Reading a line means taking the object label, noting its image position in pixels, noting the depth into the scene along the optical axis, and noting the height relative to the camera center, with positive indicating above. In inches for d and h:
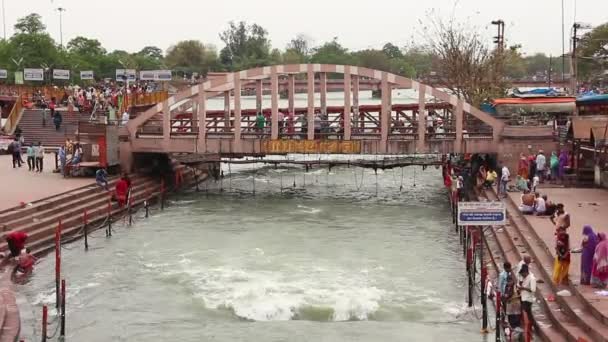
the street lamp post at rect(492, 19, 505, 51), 2207.8 +250.7
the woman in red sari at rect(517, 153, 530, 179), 1268.5 -47.1
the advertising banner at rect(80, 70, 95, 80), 2490.2 +181.7
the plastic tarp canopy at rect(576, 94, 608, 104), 1311.5 +52.8
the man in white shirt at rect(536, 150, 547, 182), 1236.5 -44.8
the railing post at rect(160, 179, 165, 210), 1332.3 -91.4
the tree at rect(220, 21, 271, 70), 5925.2 +623.4
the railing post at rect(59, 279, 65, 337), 668.2 -133.0
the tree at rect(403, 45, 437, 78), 2550.7 +314.2
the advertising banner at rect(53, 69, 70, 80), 2472.9 +181.6
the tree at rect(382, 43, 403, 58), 5900.6 +573.0
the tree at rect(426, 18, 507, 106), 2098.9 +163.9
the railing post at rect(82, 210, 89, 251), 1009.5 -110.4
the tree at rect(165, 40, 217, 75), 5836.6 +531.7
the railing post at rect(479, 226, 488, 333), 667.4 -131.0
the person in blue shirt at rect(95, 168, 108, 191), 1255.5 -58.5
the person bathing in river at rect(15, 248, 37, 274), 852.2 -120.9
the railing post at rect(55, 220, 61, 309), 746.7 -118.9
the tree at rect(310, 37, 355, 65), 5383.9 +540.8
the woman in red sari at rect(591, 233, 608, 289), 623.2 -93.2
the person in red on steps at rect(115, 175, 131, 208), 1227.2 -75.4
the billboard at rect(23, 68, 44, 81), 2338.8 +171.6
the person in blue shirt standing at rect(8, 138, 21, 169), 1413.6 -23.9
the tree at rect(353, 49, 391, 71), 4955.7 +440.7
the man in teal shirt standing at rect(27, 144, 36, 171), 1393.9 -30.7
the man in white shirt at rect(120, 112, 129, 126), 1479.5 +32.4
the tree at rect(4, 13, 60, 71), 3388.3 +341.2
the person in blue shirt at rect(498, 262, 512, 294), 643.5 -105.2
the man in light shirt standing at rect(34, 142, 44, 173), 1379.2 -28.0
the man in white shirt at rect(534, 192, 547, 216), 963.3 -79.3
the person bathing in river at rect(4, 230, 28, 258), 862.5 -101.2
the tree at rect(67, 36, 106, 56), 4458.7 +470.1
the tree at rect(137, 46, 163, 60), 6429.1 +640.6
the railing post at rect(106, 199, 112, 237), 1087.6 -107.1
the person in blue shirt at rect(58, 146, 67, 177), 1328.7 -31.1
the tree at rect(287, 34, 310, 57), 6614.2 +671.8
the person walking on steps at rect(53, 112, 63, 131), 1775.3 +37.1
